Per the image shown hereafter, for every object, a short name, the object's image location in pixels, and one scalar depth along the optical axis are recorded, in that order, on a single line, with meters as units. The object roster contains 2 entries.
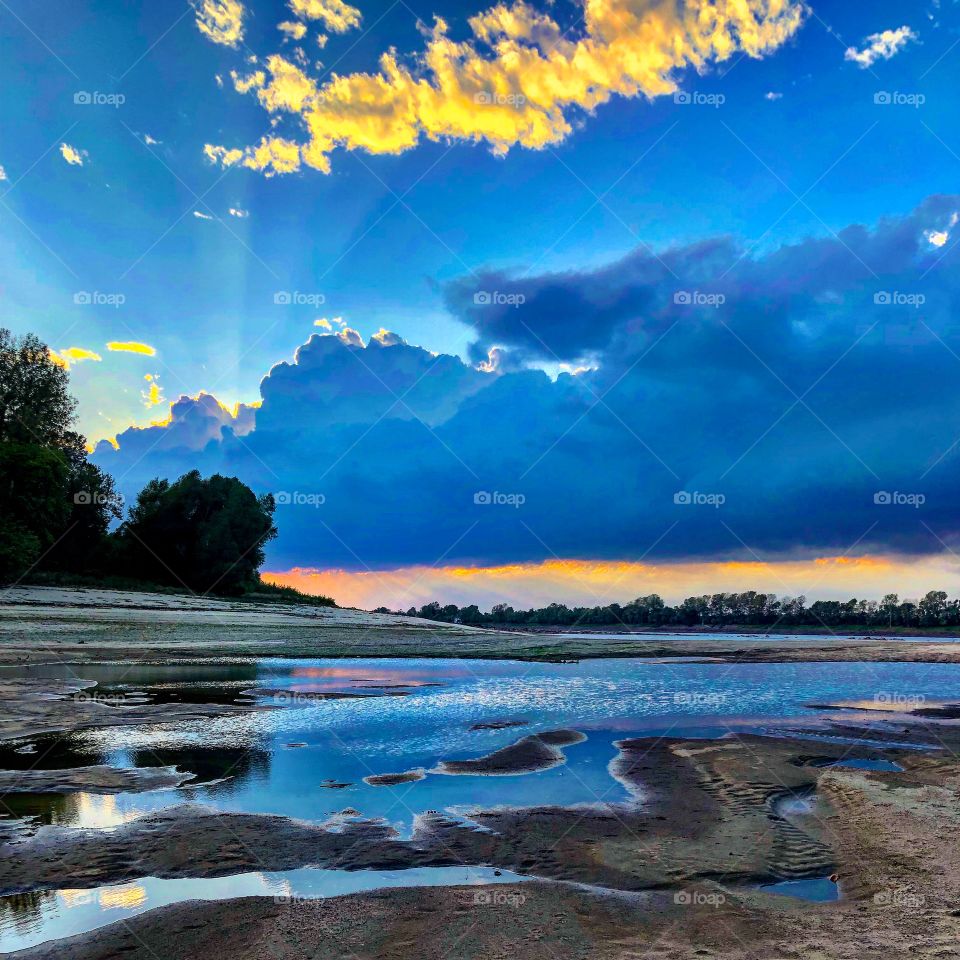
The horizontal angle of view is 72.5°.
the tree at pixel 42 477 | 51.72
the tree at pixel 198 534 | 79.00
